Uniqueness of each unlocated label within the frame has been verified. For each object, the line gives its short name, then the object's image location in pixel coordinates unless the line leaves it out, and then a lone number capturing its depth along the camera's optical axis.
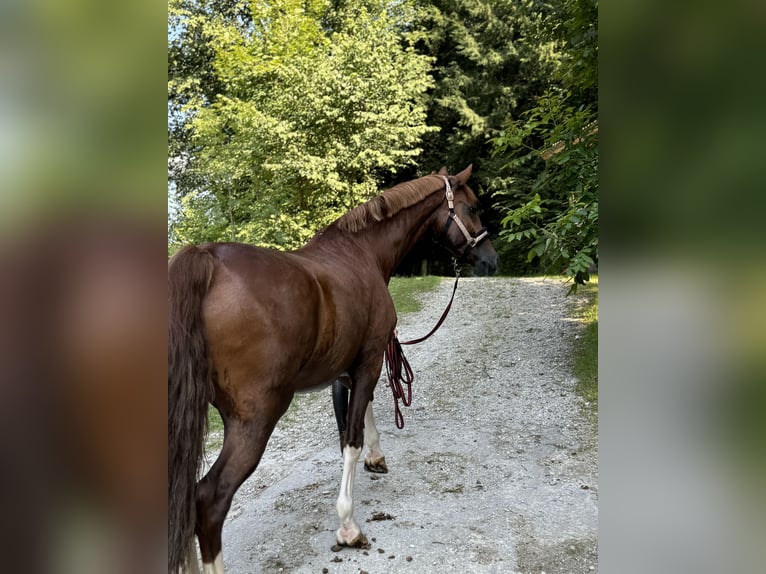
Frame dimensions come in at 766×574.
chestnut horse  2.00
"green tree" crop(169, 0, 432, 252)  10.53
